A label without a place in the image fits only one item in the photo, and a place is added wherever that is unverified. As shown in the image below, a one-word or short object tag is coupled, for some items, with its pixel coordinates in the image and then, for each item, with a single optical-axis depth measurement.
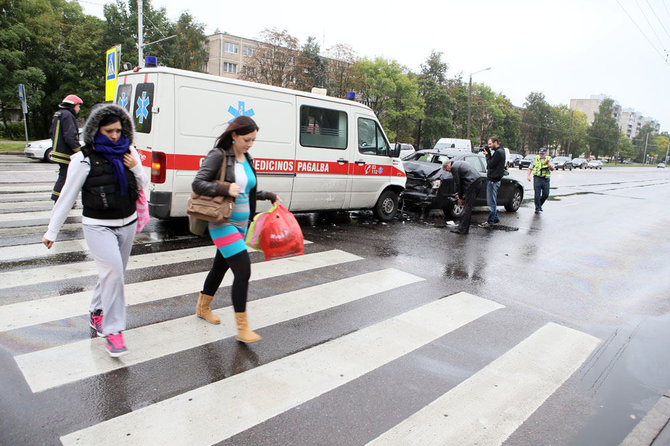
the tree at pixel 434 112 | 56.56
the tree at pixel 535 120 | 90.81
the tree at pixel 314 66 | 43.69
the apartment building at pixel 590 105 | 159.00
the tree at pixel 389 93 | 44.66
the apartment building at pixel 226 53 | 72.56
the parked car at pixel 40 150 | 17.83
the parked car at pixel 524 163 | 47.83
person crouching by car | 9.52
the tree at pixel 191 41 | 56.88
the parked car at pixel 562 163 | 57.88
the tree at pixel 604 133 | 113.56
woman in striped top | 3.57
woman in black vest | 3.28
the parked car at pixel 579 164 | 65.19
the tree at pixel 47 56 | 31.48
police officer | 13.05
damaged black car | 10.95
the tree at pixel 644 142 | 156.25
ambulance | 6.53
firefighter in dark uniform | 7.82
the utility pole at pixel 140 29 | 26.16
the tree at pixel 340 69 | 45.38
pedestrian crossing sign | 10.07
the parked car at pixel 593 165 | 65.75
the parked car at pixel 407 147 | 35.85
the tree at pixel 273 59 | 38.25
